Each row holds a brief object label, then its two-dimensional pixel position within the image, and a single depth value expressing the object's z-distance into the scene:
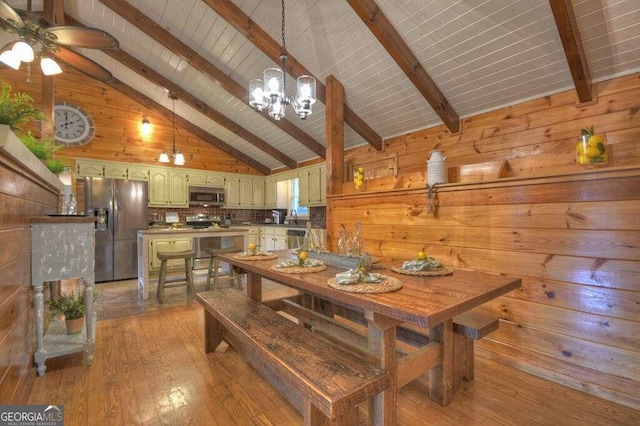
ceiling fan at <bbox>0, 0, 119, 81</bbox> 1.91
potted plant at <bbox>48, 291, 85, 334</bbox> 2.22
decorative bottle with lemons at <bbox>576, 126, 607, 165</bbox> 1.74
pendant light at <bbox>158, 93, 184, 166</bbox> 4.86
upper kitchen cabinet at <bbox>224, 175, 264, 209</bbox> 6.65
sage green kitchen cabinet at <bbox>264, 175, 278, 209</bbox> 6.85
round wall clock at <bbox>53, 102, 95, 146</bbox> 5.00
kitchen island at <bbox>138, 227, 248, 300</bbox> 3.62
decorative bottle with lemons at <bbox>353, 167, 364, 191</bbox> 3.41
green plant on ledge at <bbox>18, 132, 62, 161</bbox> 2.03
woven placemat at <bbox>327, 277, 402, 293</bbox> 1.19
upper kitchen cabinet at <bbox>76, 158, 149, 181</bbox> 5.02
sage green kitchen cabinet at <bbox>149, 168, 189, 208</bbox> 5.69
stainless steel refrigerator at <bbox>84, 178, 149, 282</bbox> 4.65
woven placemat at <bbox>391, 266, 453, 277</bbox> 1.49
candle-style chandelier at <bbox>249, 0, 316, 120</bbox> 2.29
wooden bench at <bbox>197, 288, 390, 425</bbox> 1.04
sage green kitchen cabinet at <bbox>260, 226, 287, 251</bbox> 5.88
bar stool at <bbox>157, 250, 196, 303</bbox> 3.58
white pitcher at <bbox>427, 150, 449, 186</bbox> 2.52
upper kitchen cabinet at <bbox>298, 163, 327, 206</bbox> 5.46
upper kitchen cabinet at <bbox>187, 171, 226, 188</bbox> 6.14
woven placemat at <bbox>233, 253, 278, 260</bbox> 2.06
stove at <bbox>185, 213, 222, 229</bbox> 5.97
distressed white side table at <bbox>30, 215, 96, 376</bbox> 1.82
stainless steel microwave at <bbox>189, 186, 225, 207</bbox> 6.07
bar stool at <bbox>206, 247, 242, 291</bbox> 3.81
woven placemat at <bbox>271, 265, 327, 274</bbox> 1.60
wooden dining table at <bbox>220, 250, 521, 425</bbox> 1.02
